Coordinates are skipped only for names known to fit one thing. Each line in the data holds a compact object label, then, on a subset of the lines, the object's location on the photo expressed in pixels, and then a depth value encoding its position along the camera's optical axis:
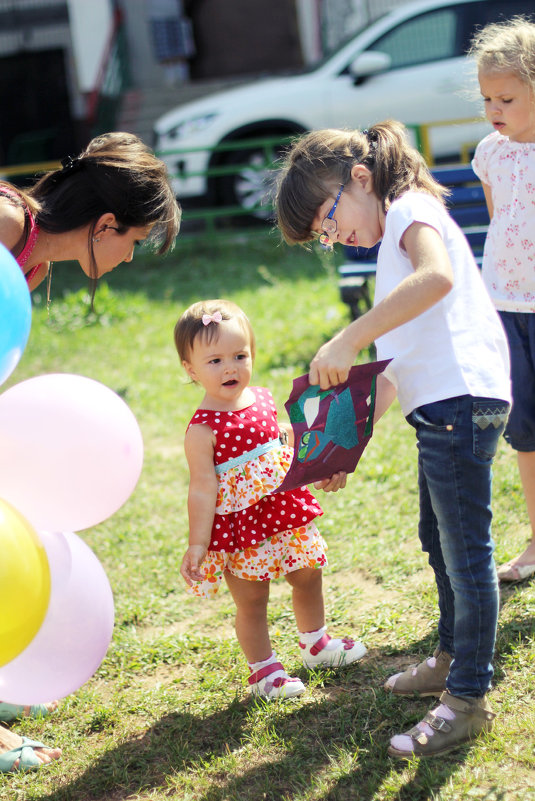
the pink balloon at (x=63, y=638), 3.92
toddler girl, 4.25
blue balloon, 3.84
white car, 10.49
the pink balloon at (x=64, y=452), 3.94
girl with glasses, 3.93
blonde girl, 4.34
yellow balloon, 3.81
